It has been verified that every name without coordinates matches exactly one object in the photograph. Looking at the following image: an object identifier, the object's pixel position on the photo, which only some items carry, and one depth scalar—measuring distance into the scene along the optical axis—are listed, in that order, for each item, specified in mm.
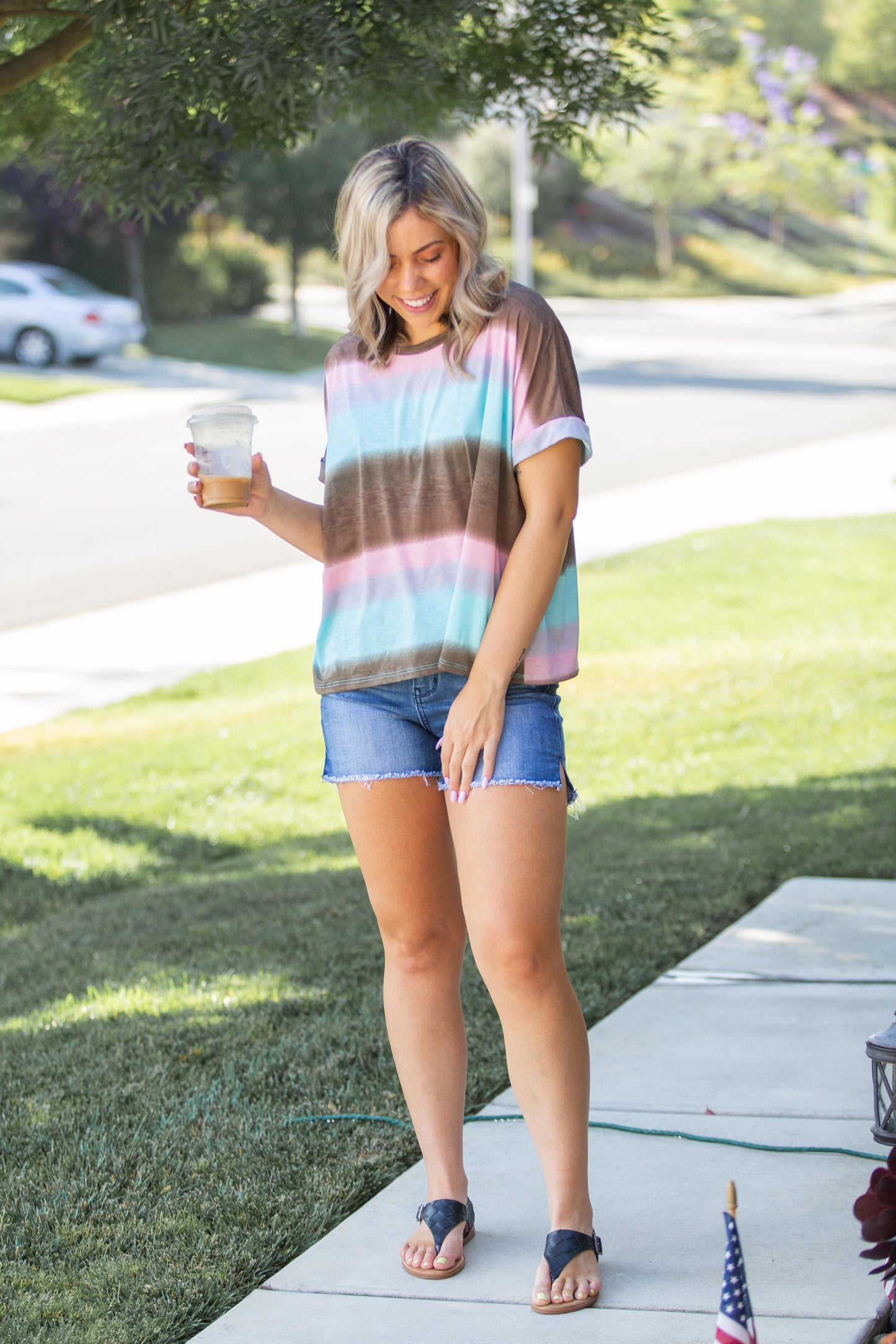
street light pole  31750
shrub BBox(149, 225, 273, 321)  33906
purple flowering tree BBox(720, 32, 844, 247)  48188
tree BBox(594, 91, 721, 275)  44969
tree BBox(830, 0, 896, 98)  70125
